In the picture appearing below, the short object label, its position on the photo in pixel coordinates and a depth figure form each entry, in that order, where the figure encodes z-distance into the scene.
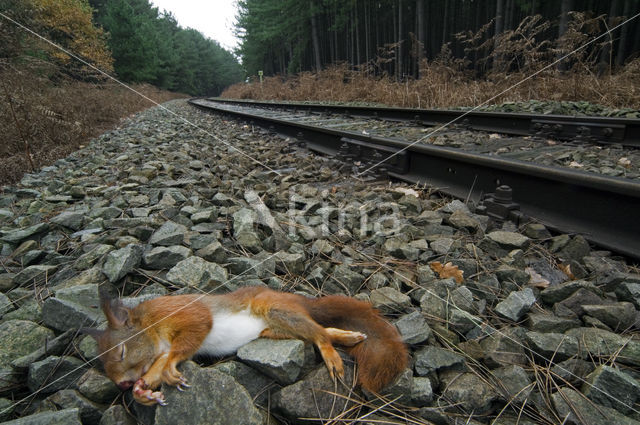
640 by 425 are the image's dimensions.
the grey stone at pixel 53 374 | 0.34
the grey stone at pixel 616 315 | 0.42
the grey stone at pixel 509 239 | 0.60
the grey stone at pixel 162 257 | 0.51
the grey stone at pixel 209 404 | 0.30
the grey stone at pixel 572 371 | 0.35
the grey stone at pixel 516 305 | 0.44
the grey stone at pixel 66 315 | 0.39
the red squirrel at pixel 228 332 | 0.32
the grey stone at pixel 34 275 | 0.49
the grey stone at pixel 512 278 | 0.50
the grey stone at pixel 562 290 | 0.47
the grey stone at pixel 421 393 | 0.33
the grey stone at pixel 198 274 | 0.47
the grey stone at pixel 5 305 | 0.43
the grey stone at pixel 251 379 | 0.34
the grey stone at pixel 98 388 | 0.32
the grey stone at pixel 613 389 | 0.32
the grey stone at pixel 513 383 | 0.34
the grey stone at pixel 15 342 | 0.34
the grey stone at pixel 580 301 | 0.44
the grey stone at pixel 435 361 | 0.36
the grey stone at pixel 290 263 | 0.54
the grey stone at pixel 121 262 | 0.48
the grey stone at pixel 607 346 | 0.37
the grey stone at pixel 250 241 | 0.59
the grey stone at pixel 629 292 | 0.45
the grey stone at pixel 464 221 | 0.66
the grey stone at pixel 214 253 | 0.54
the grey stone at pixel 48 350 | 0.35
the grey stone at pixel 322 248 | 0.59
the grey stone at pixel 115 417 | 0.30
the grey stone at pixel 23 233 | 0.62
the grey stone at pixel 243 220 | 0.64
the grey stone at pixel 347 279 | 0.51
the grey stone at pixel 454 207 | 0.74
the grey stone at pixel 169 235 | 0.56
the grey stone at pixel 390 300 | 0.46
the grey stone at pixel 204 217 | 0.68
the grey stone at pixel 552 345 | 0.38
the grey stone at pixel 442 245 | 0.59
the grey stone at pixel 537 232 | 0.63
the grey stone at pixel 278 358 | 0.33
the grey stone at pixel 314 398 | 0.32
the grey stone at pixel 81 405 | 0.31
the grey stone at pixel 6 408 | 0.31
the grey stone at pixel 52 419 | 0.28
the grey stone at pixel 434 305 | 0.45
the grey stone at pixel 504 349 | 0.38
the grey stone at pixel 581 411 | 0.31
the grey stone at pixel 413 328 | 0.39
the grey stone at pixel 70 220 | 0.66
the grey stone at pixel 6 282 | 0.49
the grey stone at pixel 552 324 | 0.41
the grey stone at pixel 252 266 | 0.52
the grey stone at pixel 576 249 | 0.57
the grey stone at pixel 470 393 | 0.33
